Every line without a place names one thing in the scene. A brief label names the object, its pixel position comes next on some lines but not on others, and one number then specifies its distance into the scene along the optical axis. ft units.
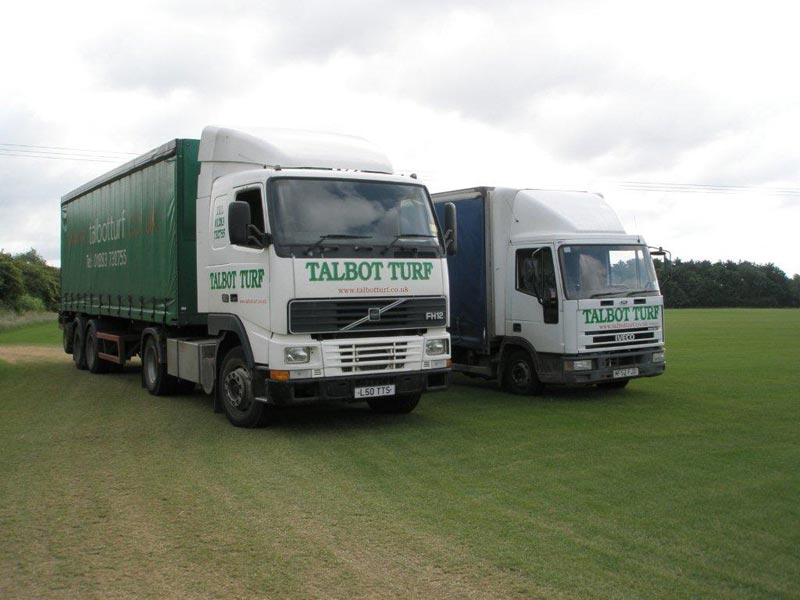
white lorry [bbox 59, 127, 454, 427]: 32.35
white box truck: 42.78
